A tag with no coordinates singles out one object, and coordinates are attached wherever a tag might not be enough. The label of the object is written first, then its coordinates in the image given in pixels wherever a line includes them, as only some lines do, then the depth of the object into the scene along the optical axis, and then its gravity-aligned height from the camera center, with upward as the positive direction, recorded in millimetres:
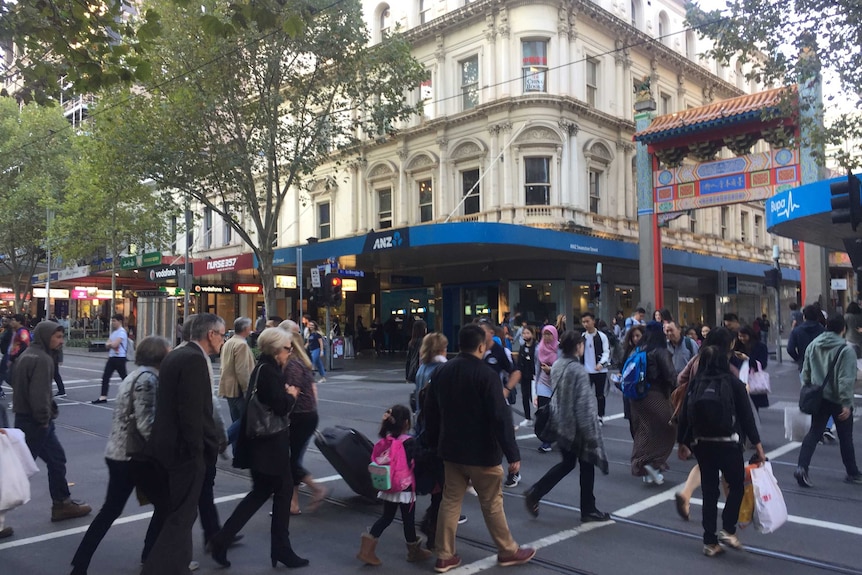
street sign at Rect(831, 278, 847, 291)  31641 +1178
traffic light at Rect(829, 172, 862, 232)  10062 +1577
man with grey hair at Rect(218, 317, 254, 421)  7477 -527
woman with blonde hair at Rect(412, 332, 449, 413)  6305 -354
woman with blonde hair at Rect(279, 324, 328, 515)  6148 -904
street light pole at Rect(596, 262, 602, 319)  22391 +1096
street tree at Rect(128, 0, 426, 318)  20219 +6701
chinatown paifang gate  20516 +4586
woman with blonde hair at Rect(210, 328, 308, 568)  4930 -1136
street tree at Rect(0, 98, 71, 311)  37406 +8251
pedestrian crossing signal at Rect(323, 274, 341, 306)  20938 +739
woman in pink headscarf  9292 -710
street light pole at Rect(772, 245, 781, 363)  20998 +619
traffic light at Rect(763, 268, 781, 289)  21406 +1035
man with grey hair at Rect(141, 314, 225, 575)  4234 -797
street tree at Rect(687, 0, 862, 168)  12102 +4865
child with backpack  4984 -1180
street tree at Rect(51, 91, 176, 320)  25609 +4601
